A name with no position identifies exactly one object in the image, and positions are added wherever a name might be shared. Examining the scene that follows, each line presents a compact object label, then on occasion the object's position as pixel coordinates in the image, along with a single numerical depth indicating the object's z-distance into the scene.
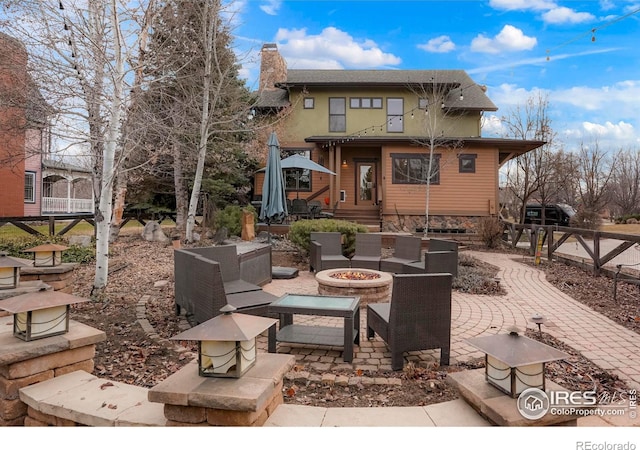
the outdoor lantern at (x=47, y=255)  4.66
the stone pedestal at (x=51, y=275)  4.61
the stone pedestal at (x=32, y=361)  2.34
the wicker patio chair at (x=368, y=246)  7.86
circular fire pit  5.42
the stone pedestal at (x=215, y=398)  1.77
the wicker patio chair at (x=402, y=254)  7.13
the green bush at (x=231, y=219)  12.02
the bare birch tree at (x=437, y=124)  15.46
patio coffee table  3.55
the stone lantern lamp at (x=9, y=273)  3.81
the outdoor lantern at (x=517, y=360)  1.85
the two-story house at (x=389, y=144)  15.73
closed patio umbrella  9.81
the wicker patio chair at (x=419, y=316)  3.34
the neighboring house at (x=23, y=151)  7.83
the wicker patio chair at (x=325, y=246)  7.64
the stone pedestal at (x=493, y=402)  1.78
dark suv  20.80
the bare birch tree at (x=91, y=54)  5.42
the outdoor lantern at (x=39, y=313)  2.46
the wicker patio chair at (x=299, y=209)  13.59
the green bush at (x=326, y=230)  8.72
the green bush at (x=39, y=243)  7.82
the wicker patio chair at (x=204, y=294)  3.82
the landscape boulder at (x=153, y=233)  11.37
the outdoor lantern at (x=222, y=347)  1.94
